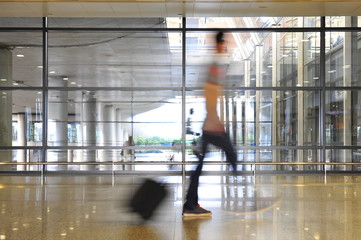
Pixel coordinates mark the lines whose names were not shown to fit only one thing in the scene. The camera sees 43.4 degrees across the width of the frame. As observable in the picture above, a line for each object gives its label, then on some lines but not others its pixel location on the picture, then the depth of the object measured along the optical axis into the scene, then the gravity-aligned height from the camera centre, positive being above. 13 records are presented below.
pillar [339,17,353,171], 13.11 +1.32
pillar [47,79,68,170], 12.84 +0.22
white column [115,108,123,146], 13.09 -0.04
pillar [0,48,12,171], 13.05 +0.87
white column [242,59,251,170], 13.07 +0.79
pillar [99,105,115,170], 13.04 +0.10
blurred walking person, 5.79 -0.01
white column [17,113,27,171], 12.86 -0.12
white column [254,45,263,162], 13.05 +0.90
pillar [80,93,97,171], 13.10 +0.19
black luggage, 5.92 -0.91
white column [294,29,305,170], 13.00 +0.98
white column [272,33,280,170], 13.15 +1.20
